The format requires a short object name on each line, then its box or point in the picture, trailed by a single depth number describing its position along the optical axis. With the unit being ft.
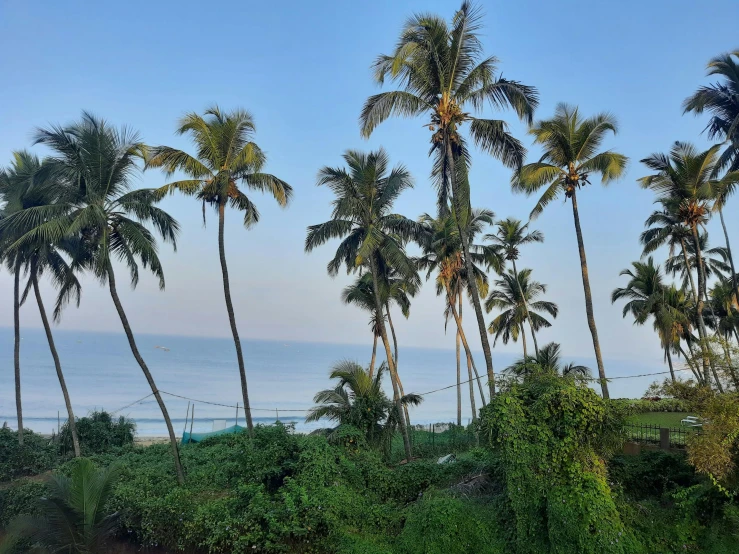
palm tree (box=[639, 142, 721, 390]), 58.44
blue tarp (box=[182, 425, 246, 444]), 82.86
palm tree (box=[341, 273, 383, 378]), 79.92
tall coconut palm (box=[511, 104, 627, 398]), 51.37
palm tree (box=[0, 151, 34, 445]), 55.16
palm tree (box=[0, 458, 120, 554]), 34.22
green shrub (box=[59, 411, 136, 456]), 66.59
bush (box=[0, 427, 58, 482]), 56.90
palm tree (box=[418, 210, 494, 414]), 81.30
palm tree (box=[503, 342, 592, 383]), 34.35
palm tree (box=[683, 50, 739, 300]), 55.31
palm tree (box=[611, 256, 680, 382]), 80.53
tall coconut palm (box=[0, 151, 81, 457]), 54.75
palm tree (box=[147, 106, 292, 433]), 50.24
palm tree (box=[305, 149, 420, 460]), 61.31
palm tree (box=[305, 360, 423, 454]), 51.06
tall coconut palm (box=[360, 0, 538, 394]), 45.68
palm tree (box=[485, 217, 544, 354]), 92.38
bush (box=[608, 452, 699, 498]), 36.32
